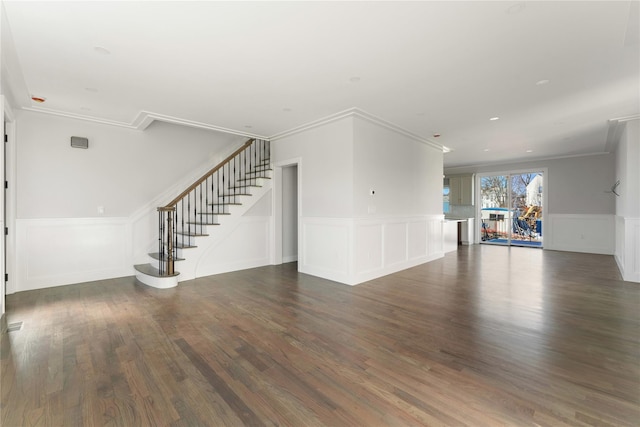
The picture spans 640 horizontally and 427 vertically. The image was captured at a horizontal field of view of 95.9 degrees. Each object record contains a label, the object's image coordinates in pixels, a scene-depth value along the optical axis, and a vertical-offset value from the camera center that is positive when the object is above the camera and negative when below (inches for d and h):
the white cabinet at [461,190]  384.8 +32.4
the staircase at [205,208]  182.1 +3.4
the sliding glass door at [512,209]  347.3 +5.8
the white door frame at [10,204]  159.2 +4.2
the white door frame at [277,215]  236.8 -2.4
